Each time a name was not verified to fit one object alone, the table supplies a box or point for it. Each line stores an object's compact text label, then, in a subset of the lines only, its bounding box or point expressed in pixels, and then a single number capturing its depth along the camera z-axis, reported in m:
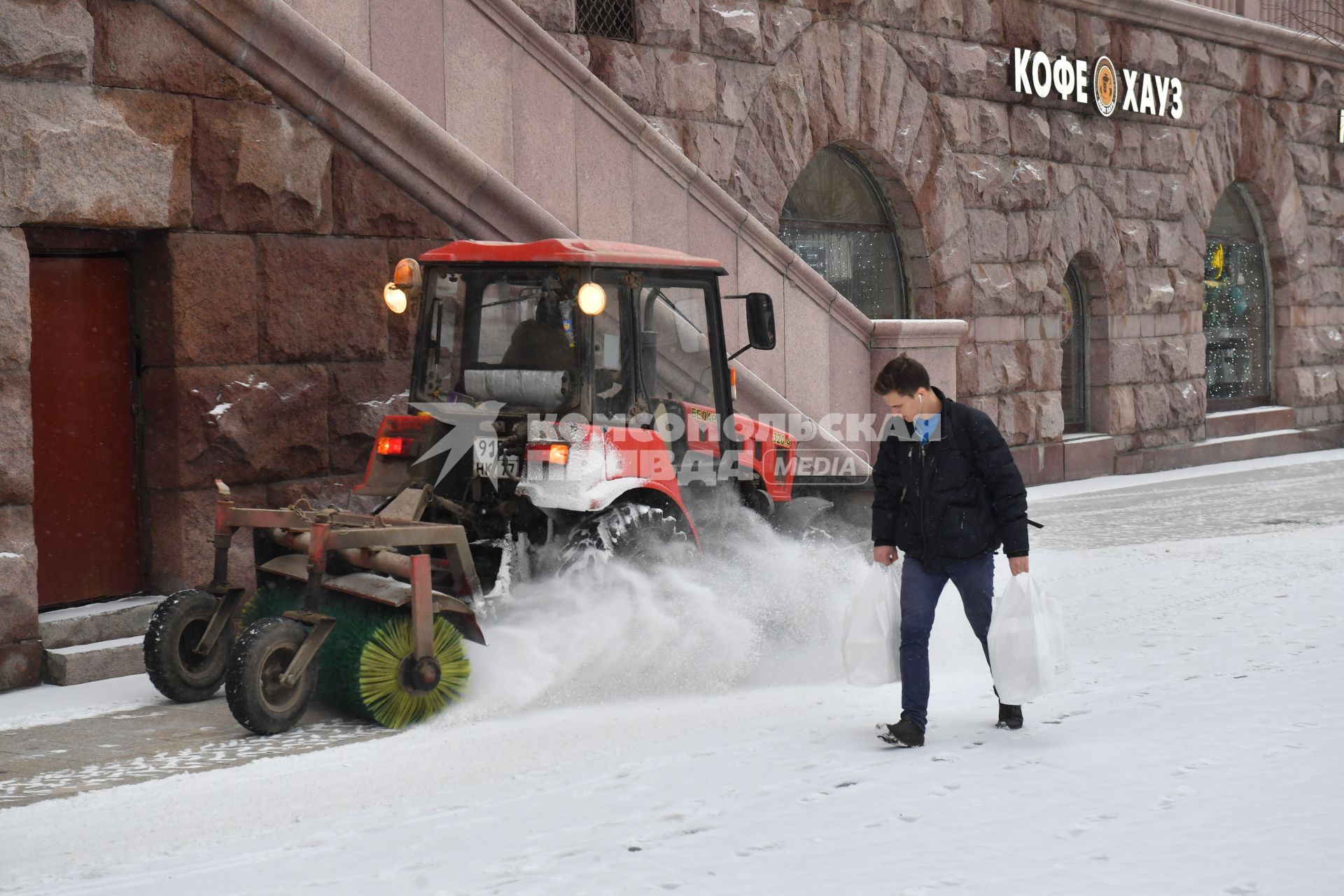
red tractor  12.91
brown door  16.42
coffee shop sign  34.34
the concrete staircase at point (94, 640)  15.61
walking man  12.67
